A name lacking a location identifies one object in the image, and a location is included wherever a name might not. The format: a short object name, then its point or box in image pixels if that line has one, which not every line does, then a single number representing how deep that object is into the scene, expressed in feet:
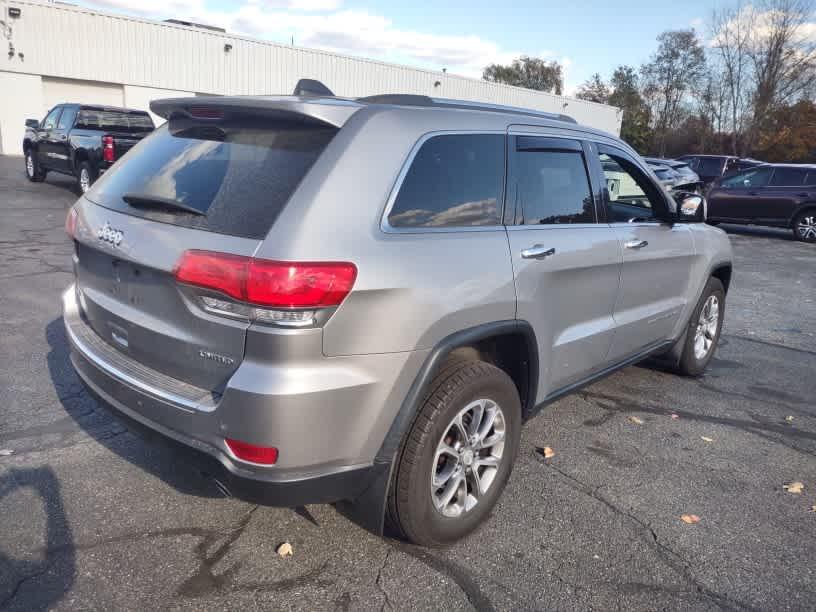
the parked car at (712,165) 84.48
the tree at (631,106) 186.60
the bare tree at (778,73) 138.82
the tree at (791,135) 139.64
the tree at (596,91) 220.02
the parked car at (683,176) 57.98
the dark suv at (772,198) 50.65
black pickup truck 40.81
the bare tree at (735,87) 149.89
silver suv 7.33
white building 79.41
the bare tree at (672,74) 180.86
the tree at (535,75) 268.62
